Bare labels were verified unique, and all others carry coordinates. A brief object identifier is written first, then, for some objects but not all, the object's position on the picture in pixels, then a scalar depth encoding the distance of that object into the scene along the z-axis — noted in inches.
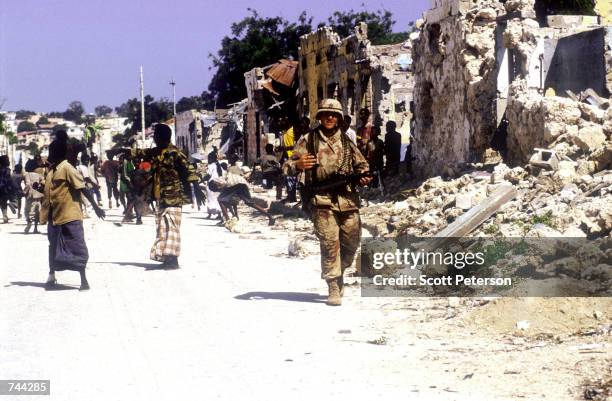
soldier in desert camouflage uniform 349.1
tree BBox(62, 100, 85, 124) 7711.6
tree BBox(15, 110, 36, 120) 7637.8
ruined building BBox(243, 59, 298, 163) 1617.9
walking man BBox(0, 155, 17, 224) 850.1
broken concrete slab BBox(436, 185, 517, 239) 451.7
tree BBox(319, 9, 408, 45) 2476.6
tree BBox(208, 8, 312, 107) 2524.6
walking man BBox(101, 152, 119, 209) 1014.4
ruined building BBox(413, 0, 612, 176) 601.3
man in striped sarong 469.1
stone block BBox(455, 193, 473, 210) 519.5
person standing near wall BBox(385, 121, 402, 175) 839.1
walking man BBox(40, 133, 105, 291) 407.8
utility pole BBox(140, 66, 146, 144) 2512.8
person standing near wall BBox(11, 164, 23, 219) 871.3
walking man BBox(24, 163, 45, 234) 755.5
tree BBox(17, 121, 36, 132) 6449.8
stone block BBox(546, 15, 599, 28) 743.7
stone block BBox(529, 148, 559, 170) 525.1
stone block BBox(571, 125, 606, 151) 541.6
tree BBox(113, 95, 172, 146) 3796.8
